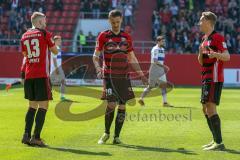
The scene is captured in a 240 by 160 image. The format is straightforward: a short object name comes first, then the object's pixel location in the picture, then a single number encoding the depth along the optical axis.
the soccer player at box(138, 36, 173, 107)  18.88
